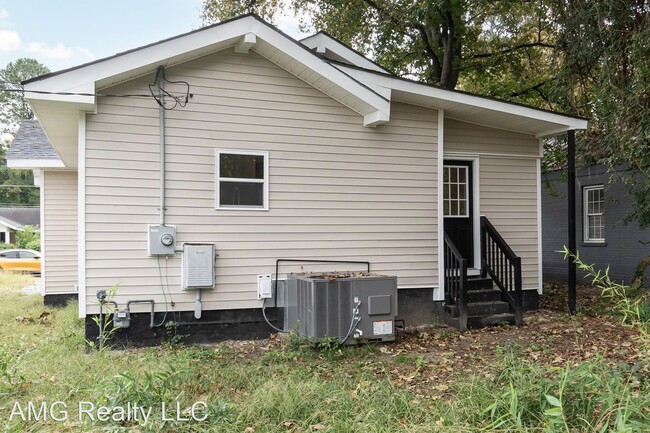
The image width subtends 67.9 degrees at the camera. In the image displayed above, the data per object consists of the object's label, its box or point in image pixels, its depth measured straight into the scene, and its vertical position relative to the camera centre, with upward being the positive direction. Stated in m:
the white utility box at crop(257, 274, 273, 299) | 6.57 -0.89
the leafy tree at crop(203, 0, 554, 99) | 13.07 +5.30
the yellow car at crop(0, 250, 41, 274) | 20.23 -1.68
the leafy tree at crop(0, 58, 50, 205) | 46.09 +10.10
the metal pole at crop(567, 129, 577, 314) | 7.69 +0.15
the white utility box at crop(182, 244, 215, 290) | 6.11 -0.57
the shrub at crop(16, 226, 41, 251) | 27.94 -1.06
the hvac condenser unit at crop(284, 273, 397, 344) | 5.86 -1.06
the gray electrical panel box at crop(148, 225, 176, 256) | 6.03 -0.25
